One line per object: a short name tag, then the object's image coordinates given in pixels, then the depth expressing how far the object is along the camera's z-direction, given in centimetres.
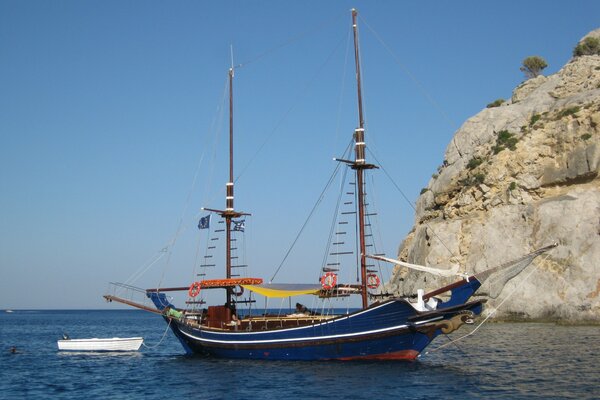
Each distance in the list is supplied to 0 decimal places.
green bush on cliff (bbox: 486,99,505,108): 10212
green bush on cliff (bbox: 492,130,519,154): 7675
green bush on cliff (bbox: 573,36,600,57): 9375
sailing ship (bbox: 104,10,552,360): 3441
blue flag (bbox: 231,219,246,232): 4900
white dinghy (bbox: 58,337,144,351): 5223
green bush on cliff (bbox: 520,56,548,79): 10775
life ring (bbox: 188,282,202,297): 4656
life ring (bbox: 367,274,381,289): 4059
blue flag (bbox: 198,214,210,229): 4719
